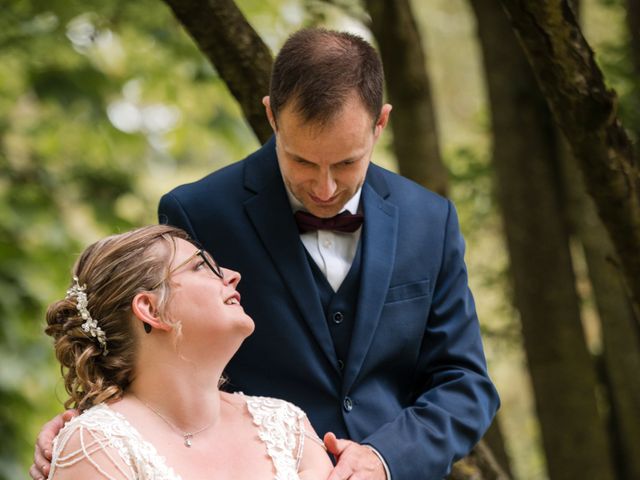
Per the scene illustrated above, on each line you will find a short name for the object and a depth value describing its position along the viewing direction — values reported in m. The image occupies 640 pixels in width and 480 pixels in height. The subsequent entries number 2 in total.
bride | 3.20
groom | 3.37
